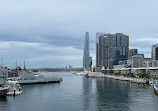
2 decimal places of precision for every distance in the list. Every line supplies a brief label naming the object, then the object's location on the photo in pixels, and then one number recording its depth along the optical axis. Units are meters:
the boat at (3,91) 52.80
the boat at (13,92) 56.75
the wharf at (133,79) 97.82
